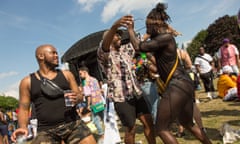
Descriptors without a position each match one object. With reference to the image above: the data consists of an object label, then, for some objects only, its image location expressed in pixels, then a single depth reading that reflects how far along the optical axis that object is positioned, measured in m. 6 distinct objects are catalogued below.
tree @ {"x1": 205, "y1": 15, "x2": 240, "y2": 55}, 36.61
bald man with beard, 2.21
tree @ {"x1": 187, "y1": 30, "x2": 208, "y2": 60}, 45.55
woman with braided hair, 2.27
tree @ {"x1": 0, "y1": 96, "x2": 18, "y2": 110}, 53.40
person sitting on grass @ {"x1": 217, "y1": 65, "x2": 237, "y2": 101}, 6.41
